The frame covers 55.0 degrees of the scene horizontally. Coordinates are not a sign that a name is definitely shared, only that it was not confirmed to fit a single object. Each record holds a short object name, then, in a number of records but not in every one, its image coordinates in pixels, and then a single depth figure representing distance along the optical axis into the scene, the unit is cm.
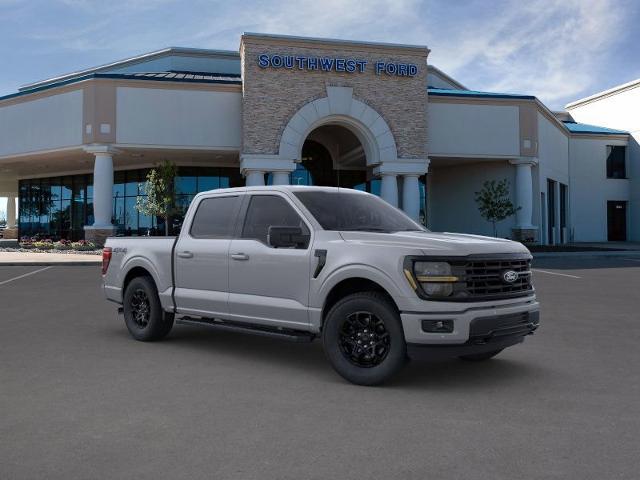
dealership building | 3002
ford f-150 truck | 555
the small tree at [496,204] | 3212
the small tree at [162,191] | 3139
